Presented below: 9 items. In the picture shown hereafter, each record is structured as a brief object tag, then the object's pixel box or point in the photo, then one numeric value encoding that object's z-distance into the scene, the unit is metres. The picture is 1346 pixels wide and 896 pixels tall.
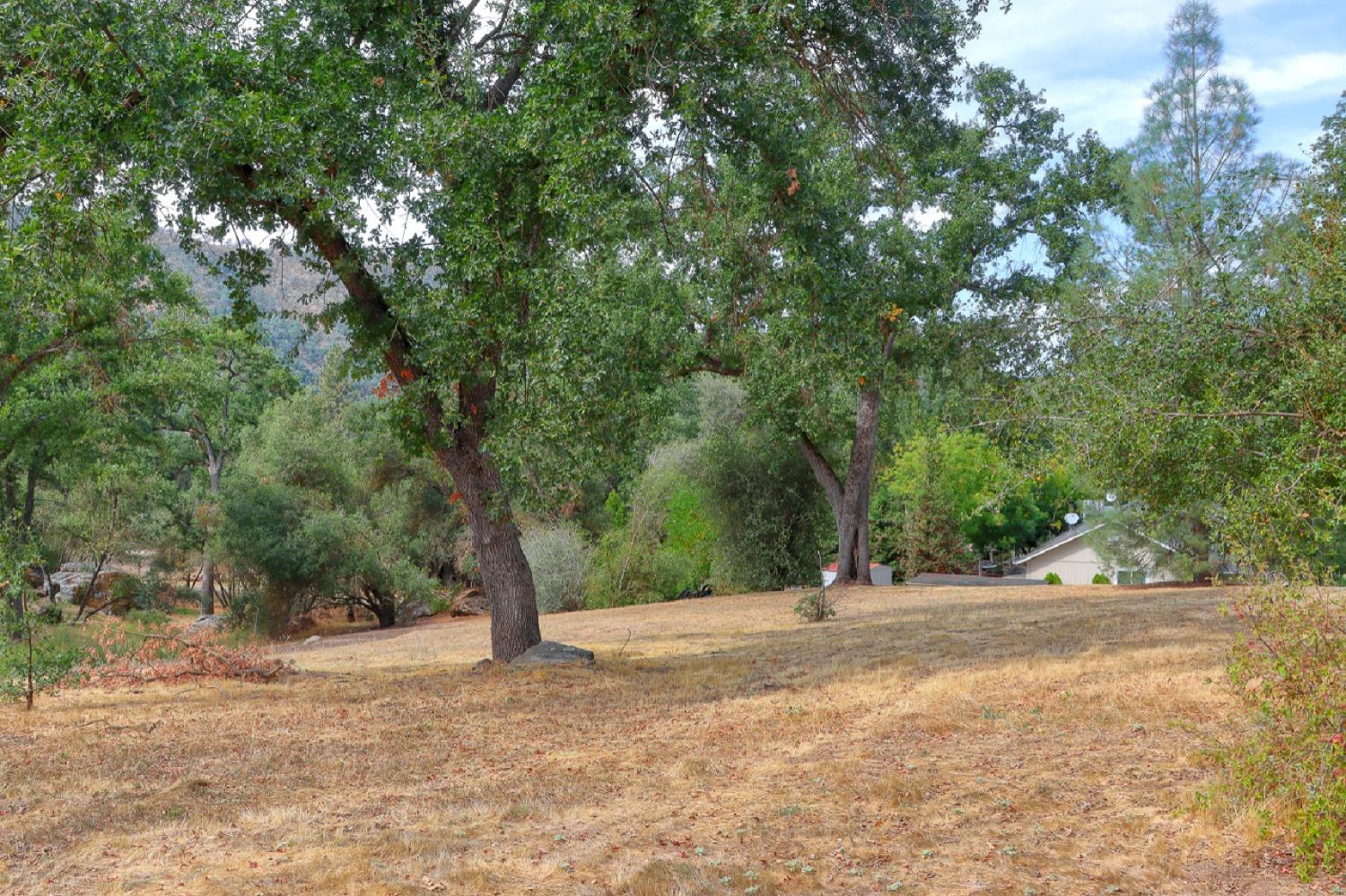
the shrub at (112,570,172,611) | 32.47
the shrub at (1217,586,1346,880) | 4.16
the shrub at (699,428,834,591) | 23.91
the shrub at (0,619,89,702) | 8.95
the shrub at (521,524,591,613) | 25.17
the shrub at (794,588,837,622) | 15.41
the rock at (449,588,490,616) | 29.80
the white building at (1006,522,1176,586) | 45.44
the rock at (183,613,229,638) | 26.09
